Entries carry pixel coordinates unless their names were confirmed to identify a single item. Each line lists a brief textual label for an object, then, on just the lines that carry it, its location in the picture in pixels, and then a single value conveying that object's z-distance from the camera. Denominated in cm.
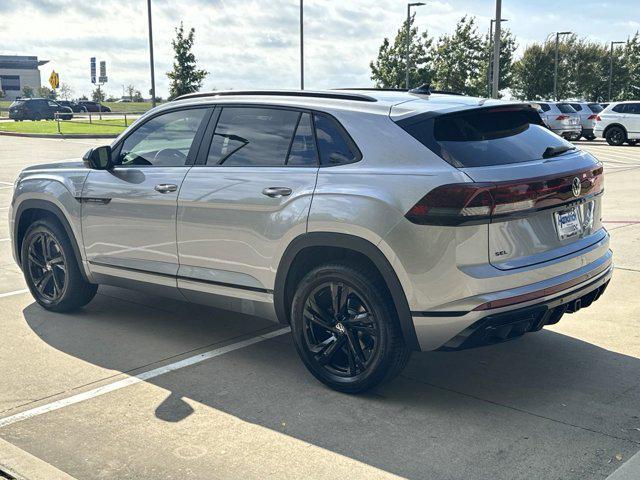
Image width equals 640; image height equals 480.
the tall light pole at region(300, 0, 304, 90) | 3634
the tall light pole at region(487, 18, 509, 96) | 4669
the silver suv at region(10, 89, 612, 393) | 401
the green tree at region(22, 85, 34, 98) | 10062
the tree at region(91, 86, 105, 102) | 9312
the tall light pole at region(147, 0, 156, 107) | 3462
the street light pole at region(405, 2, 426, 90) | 3996
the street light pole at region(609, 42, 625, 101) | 5681
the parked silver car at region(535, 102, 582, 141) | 3050
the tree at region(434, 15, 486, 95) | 4931
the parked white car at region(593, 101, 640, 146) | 2867
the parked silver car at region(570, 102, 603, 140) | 3250
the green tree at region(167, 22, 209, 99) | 4088
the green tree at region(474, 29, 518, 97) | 4935
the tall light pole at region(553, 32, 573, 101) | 5189
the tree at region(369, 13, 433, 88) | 4725
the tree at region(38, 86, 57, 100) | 10562
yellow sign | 4534
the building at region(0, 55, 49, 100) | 14550
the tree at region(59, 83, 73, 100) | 11220
